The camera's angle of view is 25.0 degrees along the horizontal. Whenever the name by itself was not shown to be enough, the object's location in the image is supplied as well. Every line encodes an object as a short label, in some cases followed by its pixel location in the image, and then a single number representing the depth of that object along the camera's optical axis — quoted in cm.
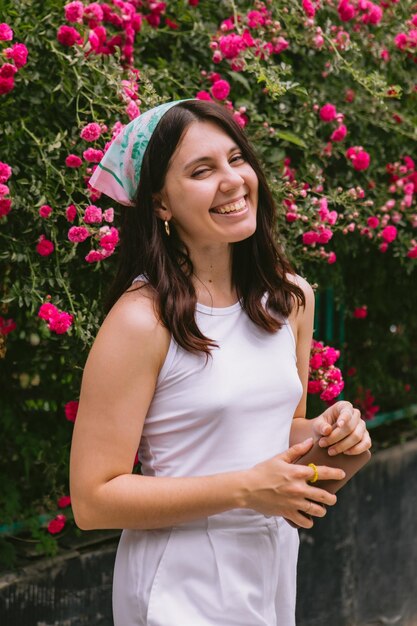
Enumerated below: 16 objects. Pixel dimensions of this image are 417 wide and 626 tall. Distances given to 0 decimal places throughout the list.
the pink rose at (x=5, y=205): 248
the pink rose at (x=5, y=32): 246
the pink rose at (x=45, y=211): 251
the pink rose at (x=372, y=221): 330
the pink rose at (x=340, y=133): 323
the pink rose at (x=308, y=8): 313
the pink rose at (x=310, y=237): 300
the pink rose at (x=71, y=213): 251
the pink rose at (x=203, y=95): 286
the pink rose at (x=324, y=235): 299
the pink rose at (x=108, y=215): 252
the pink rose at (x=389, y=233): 333
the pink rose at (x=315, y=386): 294
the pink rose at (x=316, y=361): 297
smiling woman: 186
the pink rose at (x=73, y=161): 256
